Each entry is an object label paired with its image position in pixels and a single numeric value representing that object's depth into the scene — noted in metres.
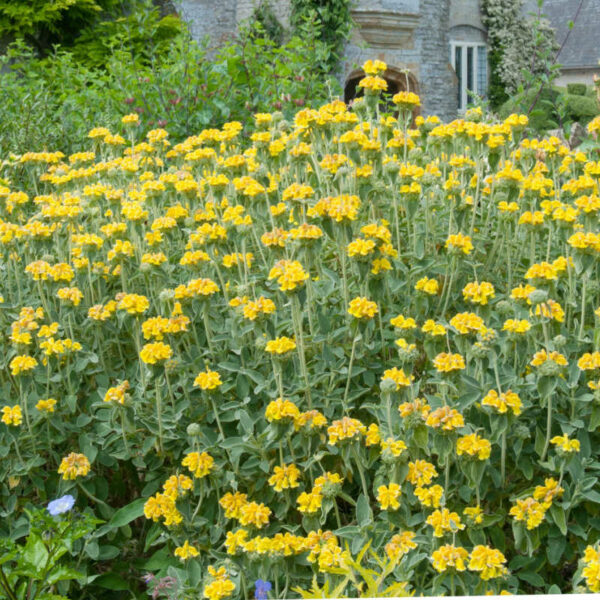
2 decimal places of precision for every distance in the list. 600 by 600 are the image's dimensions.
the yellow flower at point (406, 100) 3.51
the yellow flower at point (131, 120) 3.97
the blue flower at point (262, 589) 2.87
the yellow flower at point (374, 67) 3.57
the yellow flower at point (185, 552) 3.05
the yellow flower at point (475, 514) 2.90
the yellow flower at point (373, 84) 3.57
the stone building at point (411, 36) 18.41
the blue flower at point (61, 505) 3.02
